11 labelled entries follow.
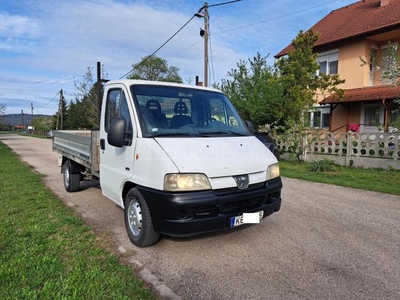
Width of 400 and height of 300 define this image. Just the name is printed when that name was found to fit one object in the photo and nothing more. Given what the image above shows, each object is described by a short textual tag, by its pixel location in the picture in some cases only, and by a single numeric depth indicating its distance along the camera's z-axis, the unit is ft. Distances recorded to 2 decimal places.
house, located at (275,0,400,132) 54.34
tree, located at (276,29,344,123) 48.67
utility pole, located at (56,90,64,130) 173.41
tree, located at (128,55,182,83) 174.03
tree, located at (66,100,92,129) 159.22
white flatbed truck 11.32
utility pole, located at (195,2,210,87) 57.07
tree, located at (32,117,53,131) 229.25
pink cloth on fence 58.80
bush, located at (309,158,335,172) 36.50
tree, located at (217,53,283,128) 49.11
